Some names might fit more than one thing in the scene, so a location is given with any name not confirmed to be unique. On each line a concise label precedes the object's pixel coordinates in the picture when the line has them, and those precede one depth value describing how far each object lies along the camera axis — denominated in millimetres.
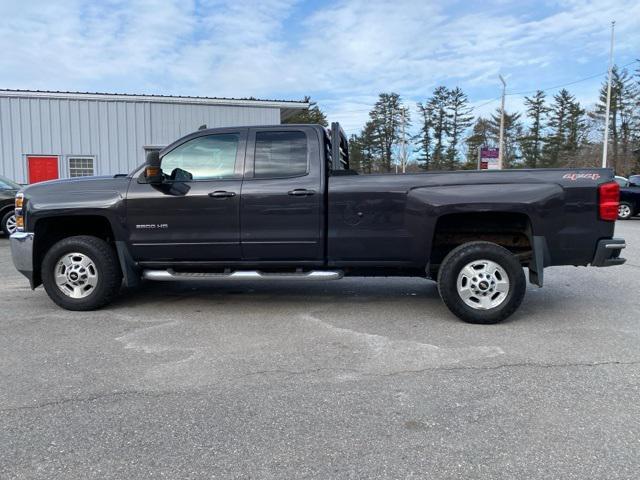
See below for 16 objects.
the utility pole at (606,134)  28109
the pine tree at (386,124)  64188
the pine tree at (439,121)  62312
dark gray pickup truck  4719
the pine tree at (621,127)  46531
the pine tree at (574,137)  53156
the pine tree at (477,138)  58969
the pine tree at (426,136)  62781
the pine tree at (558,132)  54000
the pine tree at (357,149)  63031
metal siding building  16484
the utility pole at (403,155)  51069
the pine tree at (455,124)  61525
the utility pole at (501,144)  33412
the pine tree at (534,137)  55969
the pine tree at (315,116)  53588
